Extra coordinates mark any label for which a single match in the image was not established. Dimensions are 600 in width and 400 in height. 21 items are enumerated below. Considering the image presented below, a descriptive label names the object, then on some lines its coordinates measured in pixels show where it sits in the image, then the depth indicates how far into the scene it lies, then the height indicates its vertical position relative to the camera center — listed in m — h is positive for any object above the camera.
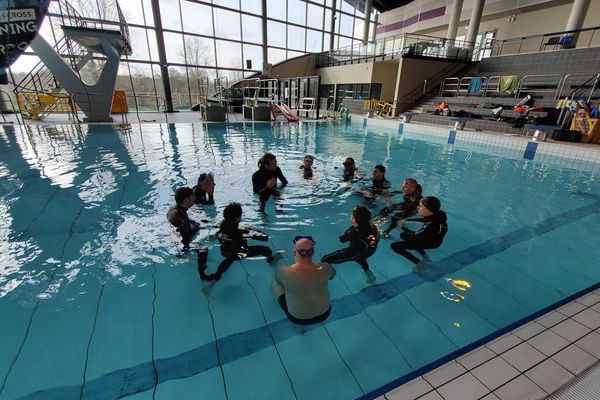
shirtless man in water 1.93 -1.22
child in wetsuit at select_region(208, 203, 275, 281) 2.54 -1.33
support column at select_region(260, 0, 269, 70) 18.28 +3.86
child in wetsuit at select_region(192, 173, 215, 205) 3.75 -1.23
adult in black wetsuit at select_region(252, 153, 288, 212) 4.13 -1.15
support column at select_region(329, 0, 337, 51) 21.41 +5.04
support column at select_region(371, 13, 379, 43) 25.28 +6.12
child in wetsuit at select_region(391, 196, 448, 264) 2.78 -1.27
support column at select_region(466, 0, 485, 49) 15.45 +4.14
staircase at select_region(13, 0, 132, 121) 10.23 +0.75
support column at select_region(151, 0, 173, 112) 15.02 +1.99
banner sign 7.82 +1.71
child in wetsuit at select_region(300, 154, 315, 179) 5.23 -1.24
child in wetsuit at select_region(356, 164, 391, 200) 4.38 -1.33
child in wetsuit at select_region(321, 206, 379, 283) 2.69 -1.37
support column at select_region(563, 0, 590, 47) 12.09 +3.57
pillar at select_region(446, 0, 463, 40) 16.31 +4.44
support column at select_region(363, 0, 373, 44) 23.14 +6.30
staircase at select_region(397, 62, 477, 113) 14.87 +0.44
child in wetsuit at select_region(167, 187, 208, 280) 2.78 -1.14
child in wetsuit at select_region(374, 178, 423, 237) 3.58 -1.30
